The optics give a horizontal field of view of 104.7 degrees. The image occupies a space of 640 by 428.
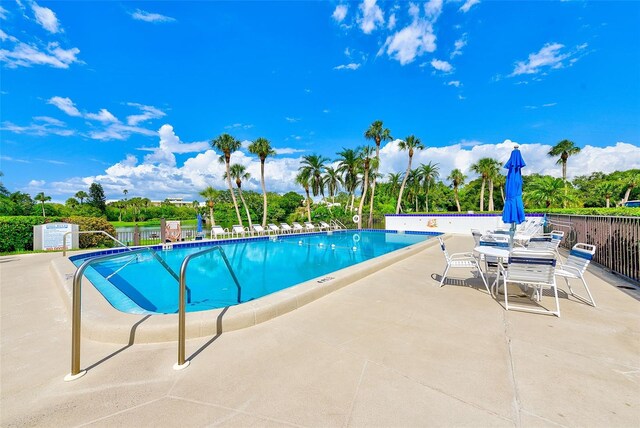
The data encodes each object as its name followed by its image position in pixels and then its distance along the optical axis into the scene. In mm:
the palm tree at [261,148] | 21812
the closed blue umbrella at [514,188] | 5863
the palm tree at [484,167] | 29938
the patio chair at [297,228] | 19150
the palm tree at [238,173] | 23844
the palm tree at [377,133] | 23391
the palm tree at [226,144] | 21234
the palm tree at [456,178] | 38031
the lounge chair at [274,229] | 18375
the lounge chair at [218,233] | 15227
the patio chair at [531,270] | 3277
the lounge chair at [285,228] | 18691
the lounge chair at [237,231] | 15992
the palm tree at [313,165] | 25328
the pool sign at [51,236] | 9875
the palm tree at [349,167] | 25031
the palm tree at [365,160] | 23734
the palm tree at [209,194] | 27416
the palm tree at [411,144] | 25031
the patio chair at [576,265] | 3596
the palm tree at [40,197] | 54656
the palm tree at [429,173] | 34156
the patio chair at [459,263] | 4418
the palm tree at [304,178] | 25297
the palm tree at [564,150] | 30094
